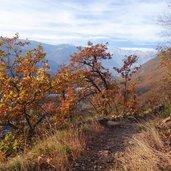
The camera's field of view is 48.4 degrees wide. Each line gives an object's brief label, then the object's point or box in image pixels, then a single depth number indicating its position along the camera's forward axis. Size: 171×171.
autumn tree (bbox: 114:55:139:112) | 16.99
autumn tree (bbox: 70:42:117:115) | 15.70
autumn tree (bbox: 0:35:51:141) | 6.97
